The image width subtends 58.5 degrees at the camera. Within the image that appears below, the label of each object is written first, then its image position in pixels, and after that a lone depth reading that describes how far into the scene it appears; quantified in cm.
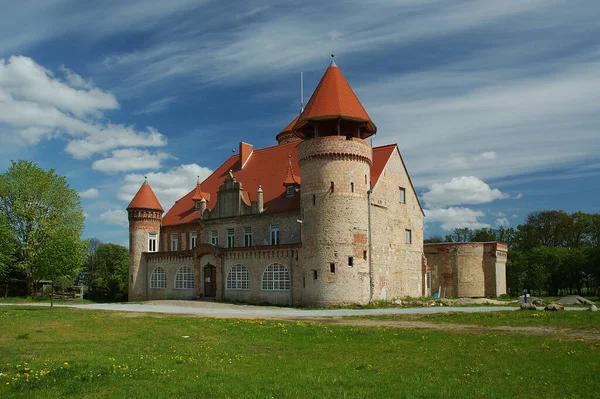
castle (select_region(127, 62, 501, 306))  3581
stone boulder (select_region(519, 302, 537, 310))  2731
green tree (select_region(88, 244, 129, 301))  6881
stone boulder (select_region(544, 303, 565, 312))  2522
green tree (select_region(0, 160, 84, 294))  5103
